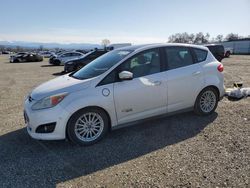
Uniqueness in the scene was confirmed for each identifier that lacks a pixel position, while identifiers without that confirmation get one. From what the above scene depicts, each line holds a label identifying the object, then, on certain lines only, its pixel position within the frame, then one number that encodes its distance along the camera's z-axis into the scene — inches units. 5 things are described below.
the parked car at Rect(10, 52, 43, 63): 1047.1
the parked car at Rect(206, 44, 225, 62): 622.6
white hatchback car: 122.4
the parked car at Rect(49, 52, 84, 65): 747.5
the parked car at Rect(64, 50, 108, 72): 460.8
